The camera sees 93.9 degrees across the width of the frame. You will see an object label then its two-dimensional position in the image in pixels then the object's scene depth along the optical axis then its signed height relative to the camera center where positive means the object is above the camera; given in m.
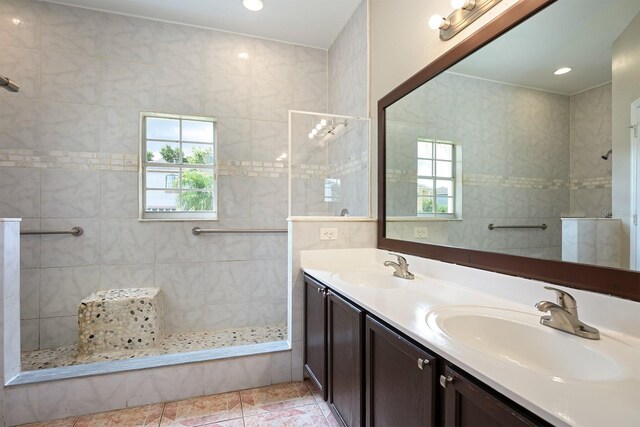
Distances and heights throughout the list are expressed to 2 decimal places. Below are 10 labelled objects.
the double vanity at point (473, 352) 0.59 -0.36
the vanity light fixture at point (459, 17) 1.31 +0.93
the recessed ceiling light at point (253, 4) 2.41 +1.71
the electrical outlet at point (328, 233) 2.09 -0.14
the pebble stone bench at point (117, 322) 2.25 -0.85
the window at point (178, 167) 2.77 +0.43
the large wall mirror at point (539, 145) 0.89 +0.27
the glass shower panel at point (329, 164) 2.26 +0.39
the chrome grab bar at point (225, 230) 2.79 -0.17
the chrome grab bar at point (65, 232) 2.40 -0.16
